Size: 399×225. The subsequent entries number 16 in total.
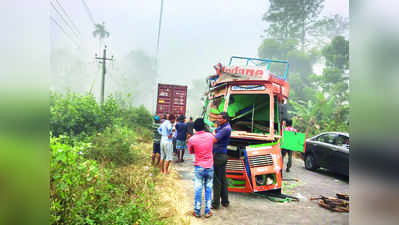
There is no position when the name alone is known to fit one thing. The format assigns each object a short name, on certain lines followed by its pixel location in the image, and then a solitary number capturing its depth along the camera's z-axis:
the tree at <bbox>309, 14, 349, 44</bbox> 46.41
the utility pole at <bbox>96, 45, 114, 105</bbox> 17.87
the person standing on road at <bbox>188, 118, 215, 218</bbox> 4.32
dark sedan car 7.29
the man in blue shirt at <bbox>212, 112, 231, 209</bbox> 4.75
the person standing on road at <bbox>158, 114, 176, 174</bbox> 6.58
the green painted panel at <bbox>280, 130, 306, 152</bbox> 7.24
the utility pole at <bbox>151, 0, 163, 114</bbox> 13.43
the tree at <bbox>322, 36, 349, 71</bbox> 28.84
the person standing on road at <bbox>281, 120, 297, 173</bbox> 8.11
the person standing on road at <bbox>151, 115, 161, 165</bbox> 7.28
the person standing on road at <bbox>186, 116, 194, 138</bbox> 10.96
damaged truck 5.40
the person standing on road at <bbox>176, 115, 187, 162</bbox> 8.52
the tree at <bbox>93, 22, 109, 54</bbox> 45.02
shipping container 14.91
